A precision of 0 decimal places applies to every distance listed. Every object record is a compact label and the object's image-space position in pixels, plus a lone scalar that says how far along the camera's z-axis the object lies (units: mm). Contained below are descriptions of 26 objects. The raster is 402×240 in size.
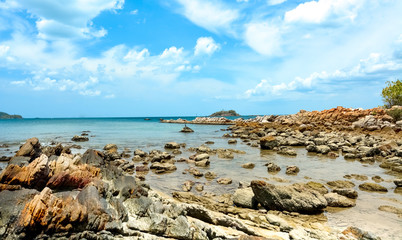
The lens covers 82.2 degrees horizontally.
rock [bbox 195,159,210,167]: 15698
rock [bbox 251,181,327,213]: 8148
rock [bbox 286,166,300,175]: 13855
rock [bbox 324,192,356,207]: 8711
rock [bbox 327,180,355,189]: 10984
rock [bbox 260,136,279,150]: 23594
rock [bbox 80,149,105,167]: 9372
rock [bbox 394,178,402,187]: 11041
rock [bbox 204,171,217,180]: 12898
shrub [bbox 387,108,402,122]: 39000
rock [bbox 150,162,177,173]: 14455
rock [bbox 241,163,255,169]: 15380
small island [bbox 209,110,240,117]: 162500
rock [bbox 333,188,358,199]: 9578
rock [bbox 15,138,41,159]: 9305
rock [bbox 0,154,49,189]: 5674
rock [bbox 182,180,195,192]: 10770
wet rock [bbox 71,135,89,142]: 31438
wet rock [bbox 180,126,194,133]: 46353
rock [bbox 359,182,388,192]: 10547
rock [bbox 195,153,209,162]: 16819
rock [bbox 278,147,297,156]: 20116
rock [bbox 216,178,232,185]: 11781
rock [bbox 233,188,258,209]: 8562
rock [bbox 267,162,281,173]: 14388
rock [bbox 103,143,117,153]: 22047
